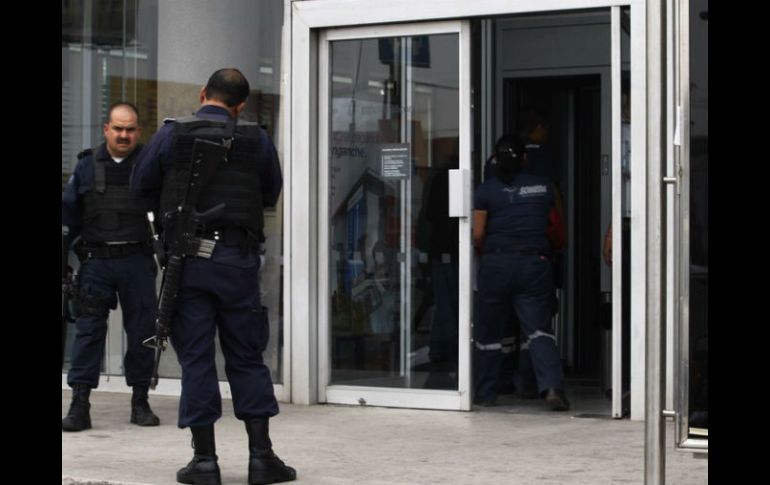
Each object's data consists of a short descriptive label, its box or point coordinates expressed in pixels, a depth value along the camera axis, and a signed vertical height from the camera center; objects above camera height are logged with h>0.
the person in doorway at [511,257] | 9.62 +0.04
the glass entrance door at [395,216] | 9.25 +0.30
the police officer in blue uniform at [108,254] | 8.55 +0.05
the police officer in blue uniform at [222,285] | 6.65 -0.10
